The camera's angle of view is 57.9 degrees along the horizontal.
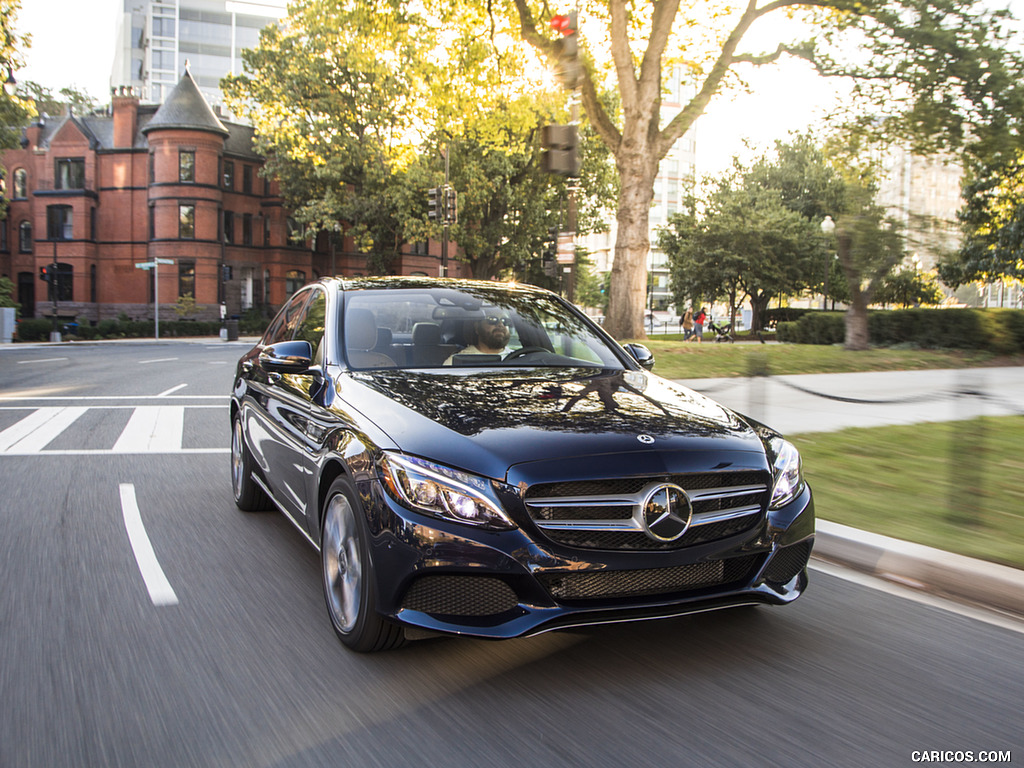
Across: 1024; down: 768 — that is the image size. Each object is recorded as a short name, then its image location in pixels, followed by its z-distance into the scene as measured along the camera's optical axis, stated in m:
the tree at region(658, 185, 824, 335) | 44.53
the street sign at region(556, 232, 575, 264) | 13.86
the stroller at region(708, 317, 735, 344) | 42.25
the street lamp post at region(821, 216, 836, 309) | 32.79
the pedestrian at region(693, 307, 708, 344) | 41.12
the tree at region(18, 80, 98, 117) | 69.81
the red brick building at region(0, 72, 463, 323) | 53.03
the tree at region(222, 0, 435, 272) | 42.16
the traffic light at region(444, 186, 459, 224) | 29.08
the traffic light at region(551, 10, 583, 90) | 12.53
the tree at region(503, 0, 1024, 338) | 17.30
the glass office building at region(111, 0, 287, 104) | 113.25
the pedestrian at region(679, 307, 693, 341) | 41.53
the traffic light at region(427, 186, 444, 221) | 27.97
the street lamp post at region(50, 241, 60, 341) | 42.22
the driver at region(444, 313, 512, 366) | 5.03
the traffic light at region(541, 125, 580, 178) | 12.55
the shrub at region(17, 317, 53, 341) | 42.23
